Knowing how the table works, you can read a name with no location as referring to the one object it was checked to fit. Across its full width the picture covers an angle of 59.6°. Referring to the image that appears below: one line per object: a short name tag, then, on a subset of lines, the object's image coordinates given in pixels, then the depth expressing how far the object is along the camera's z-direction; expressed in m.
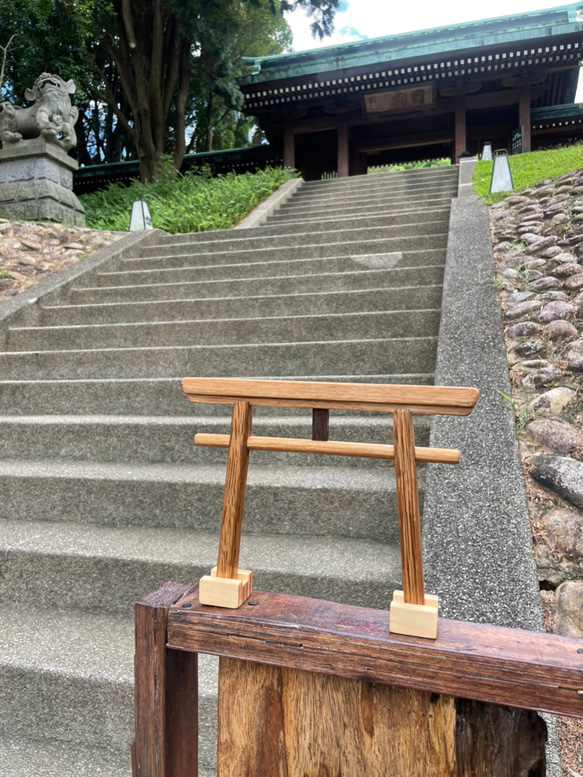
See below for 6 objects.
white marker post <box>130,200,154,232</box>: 5.57
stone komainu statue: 5.57
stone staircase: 1.51
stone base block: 5.45
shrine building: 9.42
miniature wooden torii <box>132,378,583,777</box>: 0.70
